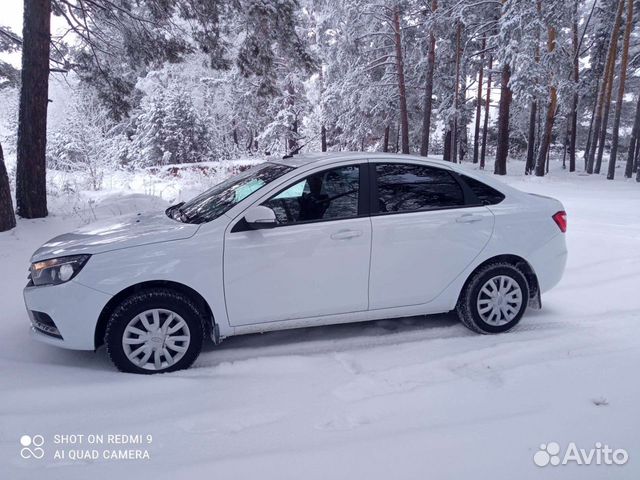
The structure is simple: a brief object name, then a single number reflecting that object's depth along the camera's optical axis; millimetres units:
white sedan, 3537
